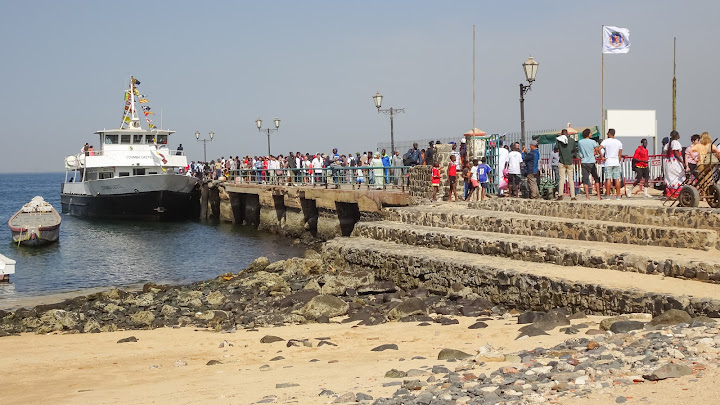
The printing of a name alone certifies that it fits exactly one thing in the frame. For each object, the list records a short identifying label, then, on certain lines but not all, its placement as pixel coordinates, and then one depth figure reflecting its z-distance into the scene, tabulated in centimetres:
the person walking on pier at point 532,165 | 1869
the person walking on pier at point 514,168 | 1928
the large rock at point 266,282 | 1581
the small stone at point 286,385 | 777
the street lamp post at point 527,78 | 1944
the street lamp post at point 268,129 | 4056
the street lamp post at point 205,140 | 5544
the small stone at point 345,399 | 683
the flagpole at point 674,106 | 2472
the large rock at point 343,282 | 1484
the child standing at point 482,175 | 1958
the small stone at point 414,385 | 683
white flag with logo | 2153
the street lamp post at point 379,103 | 2809
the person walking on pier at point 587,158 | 1733
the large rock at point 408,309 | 1217
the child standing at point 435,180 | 2025
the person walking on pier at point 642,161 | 1770
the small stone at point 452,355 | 823
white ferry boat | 4034
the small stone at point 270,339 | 1101
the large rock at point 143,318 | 1397
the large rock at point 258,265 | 1951
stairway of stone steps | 984
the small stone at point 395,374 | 759
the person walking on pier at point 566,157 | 1742
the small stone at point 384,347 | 967
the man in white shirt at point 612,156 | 1759
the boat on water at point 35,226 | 3067
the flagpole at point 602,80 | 2034
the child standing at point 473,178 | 1956
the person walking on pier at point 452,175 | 1989
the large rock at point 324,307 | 1289
